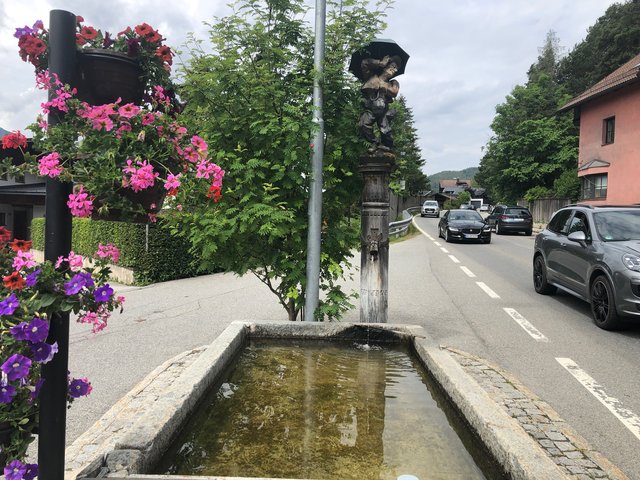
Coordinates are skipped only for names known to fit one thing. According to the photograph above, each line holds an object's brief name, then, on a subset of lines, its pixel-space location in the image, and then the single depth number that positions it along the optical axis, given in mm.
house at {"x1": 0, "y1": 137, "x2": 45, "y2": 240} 17766
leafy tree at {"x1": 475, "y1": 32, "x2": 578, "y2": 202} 43875
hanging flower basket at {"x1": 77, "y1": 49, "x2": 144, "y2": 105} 2111
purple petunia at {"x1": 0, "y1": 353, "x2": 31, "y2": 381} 1601
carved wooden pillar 5469
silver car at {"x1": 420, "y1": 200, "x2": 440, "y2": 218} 59062
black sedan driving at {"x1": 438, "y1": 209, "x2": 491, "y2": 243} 21781
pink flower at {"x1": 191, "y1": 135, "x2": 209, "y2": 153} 2234
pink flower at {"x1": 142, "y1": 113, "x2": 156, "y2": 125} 2043
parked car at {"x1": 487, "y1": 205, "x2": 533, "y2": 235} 28094
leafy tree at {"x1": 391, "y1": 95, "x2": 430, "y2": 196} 70625
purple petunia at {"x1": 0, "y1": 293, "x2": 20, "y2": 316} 1593
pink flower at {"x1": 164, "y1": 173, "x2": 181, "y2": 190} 2072
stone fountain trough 2295
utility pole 5141
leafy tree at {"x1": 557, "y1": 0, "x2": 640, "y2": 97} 40219
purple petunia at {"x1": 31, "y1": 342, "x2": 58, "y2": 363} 1694
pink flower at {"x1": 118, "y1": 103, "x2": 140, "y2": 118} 1986
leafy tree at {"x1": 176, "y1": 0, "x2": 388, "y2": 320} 4953
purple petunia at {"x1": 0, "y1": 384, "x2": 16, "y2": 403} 1655
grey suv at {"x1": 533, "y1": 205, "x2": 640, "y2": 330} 6316
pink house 25453
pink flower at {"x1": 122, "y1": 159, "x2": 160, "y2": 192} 1946
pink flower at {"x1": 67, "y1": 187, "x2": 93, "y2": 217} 1911
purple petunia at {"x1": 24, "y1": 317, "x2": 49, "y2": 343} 1637
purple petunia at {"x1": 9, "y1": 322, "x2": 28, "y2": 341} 1614
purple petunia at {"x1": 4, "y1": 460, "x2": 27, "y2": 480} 1763
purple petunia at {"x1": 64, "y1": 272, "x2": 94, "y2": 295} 1760
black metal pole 1935
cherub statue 5367
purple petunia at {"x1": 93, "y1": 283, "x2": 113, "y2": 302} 1816
